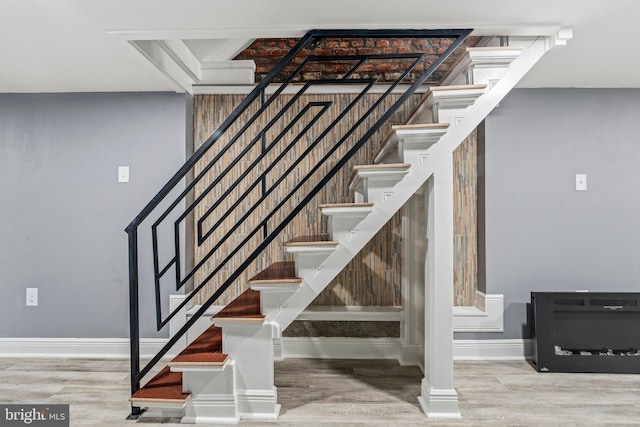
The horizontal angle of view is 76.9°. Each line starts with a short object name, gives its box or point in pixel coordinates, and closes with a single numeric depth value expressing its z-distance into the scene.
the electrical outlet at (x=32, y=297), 3.10
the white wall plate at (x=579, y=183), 3.04
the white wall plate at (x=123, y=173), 3.08
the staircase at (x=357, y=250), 2.08
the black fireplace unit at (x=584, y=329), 2.76
